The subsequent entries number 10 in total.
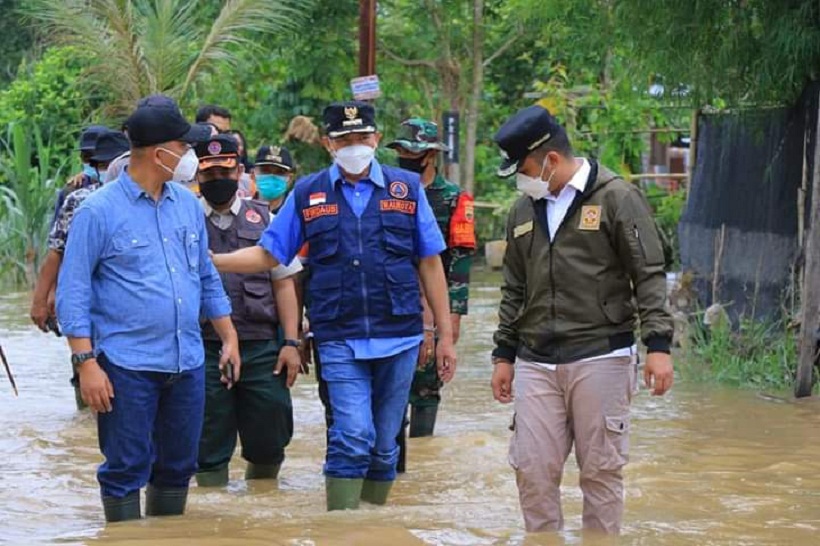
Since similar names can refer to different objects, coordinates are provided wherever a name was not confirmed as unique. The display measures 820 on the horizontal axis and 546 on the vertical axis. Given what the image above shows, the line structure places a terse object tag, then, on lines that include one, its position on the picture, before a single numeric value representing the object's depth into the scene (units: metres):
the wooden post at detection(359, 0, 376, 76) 22.32
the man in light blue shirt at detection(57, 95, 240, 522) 8.45
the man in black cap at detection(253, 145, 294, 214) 12.57
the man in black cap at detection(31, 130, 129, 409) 11.81
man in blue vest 9.53
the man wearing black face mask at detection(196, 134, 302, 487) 10.52
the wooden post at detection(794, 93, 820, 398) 14.32
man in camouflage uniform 12.26
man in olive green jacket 8.30
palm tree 23.01
